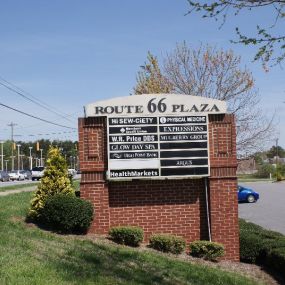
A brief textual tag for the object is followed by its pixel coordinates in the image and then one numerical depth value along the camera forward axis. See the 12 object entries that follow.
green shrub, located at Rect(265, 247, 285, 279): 11.19
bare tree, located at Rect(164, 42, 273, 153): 28.19
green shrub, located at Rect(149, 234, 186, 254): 11.91
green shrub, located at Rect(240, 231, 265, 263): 12.85
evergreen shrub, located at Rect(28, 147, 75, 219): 12.78
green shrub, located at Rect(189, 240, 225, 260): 12.03
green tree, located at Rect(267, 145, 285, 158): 162.06
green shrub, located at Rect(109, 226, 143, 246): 11.85
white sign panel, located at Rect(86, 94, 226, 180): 12.66
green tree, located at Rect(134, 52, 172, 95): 27.58
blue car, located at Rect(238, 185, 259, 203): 36.78
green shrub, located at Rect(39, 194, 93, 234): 11.62
